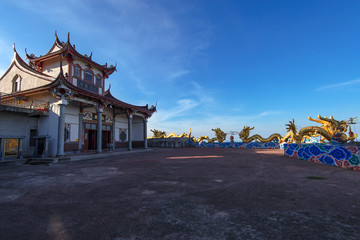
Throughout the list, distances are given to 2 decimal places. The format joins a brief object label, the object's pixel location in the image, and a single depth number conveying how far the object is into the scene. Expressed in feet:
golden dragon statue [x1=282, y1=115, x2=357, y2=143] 37.88
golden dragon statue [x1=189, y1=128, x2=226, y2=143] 80.23
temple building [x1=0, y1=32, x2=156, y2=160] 37.45
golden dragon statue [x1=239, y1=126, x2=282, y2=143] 66.44
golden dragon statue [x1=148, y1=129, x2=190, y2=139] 97.70
